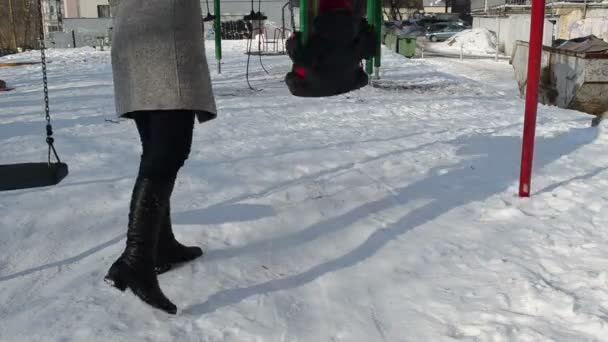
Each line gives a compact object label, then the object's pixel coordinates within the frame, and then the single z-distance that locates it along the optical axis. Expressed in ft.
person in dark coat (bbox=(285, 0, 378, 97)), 8.79
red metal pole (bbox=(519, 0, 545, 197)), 11.71
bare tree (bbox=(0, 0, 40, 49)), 101.38
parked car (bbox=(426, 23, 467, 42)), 105.40
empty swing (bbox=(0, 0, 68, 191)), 8.05
